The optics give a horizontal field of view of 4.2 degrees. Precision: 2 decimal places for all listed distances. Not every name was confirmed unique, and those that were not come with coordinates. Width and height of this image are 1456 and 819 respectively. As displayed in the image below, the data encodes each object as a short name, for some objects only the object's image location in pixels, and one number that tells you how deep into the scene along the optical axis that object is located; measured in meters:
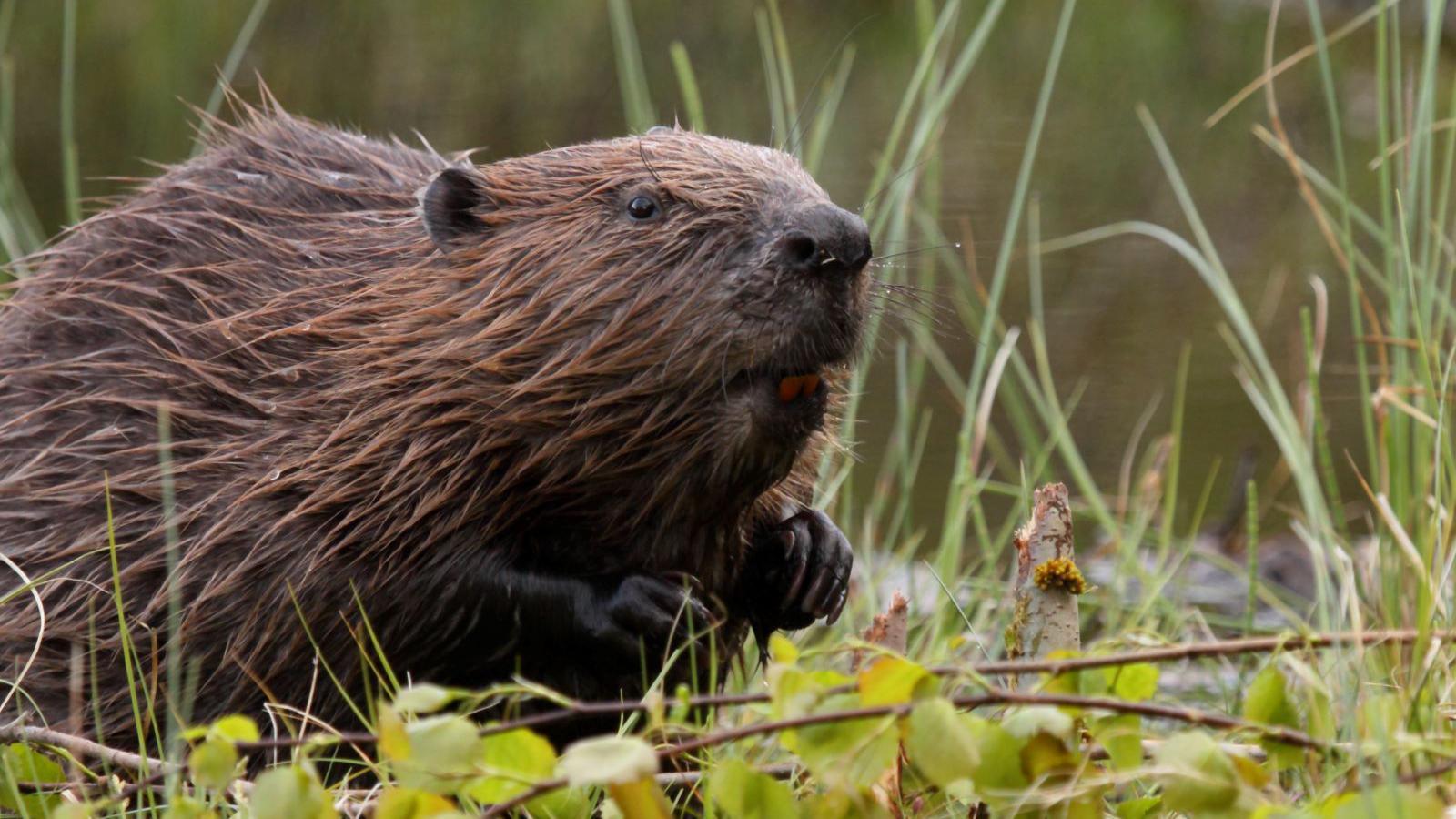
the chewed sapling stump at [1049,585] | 6.26
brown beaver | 6.33
